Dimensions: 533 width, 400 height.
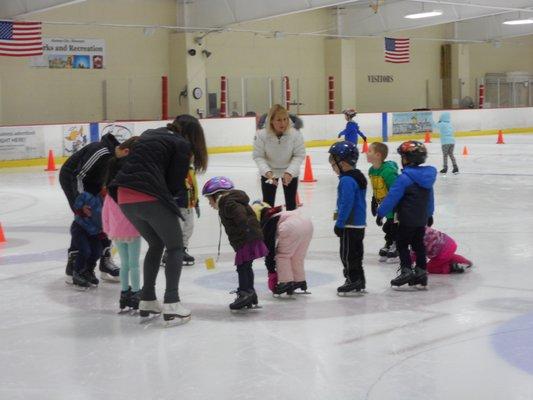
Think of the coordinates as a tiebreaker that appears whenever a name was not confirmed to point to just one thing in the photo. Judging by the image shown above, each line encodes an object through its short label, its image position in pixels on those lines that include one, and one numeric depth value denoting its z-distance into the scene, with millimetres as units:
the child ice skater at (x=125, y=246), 5523
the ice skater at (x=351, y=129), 17094
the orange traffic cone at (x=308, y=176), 15094
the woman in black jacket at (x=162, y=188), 4941
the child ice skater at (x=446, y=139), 15508
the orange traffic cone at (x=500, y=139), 26062
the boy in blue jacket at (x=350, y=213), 5820
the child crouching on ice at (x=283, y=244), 5883
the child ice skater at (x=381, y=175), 6777
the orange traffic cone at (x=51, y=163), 18905
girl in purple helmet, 5434
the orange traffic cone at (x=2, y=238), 8806
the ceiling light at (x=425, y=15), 27914
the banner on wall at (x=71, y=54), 24688
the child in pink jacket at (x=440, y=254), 6637
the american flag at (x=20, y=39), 22594
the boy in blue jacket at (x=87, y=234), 6234
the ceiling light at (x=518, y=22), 30752
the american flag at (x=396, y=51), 31261
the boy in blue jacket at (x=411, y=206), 5957
